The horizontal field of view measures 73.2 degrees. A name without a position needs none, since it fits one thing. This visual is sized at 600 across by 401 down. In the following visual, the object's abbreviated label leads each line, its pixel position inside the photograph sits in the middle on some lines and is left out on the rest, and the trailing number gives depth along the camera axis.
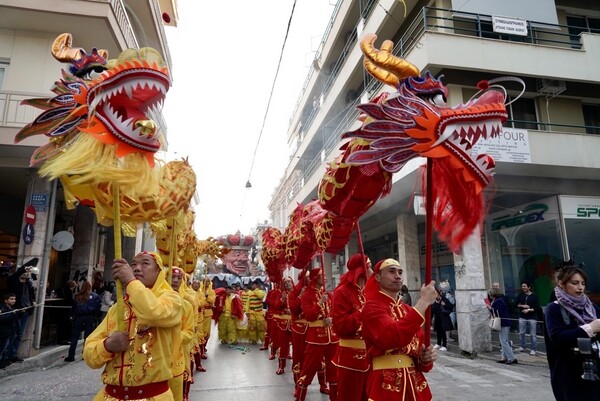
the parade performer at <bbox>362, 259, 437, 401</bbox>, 2.74
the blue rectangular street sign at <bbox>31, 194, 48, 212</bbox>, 8.84
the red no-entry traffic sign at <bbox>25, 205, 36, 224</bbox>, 8.54
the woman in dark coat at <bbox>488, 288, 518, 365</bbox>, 8.38
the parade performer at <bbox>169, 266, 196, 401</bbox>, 3.58
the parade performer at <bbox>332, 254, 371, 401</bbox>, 3.97
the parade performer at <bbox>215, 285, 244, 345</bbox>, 11.75
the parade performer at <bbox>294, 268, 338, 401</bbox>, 5.34
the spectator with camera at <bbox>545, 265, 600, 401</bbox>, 2.94
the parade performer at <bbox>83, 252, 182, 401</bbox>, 2.41
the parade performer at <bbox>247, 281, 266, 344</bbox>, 12.01
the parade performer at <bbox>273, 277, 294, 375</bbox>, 7.87
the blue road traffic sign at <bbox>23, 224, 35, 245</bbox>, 8.54
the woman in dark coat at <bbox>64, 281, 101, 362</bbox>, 8.75
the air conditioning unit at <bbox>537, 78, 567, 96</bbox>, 10.30
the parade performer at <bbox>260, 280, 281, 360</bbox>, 9.47
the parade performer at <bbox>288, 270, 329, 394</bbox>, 6.41
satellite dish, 8.86
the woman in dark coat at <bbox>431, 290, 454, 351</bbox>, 9.88
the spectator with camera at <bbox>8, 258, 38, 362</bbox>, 7.74
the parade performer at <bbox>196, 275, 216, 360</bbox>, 8.78
